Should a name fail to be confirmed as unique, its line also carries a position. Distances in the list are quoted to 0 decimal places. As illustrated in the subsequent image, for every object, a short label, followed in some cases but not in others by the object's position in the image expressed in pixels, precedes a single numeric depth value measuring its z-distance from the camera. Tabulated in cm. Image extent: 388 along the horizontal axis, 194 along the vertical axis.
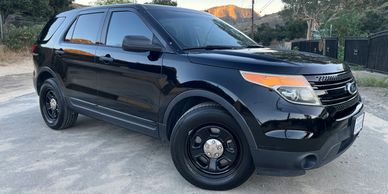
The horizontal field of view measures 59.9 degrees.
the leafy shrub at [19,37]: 1777
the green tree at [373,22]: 3221
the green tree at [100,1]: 3271
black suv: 280
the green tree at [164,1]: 3204
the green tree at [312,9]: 4300
